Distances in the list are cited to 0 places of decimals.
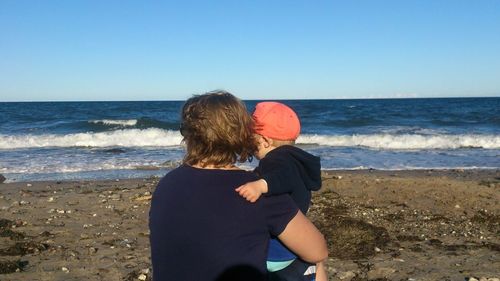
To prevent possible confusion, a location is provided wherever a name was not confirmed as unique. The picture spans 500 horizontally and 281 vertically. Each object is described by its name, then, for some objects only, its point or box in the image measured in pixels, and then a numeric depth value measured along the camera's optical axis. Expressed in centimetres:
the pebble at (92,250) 553
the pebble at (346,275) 466
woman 179
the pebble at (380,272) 471
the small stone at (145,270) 484
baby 233
